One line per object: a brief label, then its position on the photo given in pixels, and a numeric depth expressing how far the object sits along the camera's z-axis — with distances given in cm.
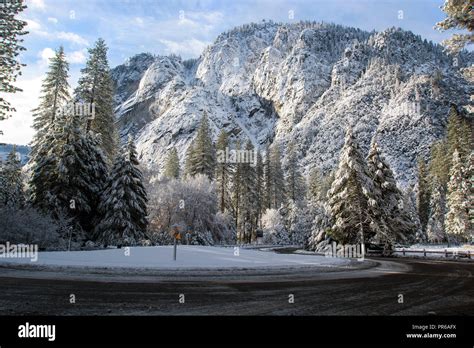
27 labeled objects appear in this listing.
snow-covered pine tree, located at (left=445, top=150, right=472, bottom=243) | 5281
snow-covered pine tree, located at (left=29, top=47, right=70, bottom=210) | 3412
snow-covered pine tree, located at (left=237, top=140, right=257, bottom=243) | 7119
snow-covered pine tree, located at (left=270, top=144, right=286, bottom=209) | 8512
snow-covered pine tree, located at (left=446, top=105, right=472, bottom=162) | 6081
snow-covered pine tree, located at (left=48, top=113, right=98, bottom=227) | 3359
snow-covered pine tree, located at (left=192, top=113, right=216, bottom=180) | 6644
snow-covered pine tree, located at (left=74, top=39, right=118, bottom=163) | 4209
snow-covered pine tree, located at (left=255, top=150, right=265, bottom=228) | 7566
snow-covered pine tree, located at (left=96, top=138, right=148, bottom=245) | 3484
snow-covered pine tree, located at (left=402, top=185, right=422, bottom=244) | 6794
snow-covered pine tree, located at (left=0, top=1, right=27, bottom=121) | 2397
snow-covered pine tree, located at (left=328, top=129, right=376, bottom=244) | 3650
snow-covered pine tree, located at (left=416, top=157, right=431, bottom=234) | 8338
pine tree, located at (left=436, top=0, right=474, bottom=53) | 1367
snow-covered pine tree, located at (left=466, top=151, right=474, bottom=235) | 4612
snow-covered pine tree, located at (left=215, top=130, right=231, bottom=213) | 6800
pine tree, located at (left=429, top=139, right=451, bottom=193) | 7275
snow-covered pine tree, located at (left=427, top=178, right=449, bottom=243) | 7088
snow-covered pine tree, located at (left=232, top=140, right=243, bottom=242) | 7138
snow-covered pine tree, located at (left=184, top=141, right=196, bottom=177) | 6686
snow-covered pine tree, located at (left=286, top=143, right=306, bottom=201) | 9044
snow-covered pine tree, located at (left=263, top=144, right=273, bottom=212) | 8358
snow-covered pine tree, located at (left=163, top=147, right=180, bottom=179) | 7912
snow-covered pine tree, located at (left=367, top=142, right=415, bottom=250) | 3769
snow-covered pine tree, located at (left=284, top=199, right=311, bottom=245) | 7006
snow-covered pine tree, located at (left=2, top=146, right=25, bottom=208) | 3192
